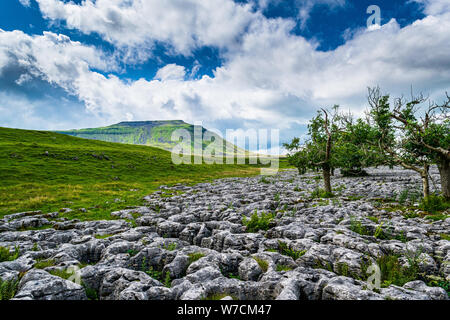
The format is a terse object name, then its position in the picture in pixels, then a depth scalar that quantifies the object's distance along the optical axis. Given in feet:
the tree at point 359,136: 59.13
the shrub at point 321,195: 68.09
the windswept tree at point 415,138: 48.08
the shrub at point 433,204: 44.34
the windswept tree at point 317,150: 68.28
